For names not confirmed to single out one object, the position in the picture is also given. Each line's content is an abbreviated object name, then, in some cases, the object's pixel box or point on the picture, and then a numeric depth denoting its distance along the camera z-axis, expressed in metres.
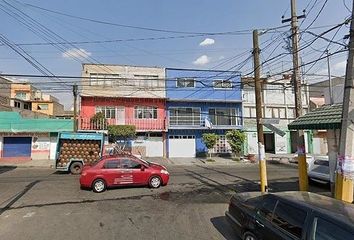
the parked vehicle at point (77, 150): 20.55
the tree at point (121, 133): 30.40
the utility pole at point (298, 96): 12.00
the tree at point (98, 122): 30.78
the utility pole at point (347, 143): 7.23
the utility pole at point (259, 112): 13.07
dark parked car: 4.51
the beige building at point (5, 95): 40.21
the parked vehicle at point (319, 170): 14.23
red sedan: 13.60
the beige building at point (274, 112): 35.47
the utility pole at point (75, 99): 27.58
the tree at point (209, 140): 29.97
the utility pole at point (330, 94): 12.28
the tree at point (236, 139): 30.30
